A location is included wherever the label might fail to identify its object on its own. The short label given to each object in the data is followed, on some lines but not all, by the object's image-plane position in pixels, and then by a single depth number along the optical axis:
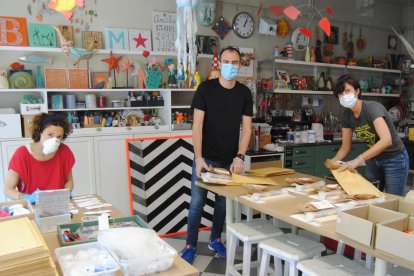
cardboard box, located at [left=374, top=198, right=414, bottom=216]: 1.62
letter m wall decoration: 3.88
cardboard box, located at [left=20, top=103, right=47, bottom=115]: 3.32
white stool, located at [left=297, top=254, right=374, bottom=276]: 1.61
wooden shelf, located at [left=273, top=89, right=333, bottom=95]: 4.61
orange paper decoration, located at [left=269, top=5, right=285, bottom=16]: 3.27
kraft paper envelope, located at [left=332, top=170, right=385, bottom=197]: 1.90
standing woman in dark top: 2.35
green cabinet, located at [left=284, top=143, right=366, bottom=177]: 4.38
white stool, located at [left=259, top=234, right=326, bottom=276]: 1.81
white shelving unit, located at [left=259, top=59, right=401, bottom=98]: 4.68
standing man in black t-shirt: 2.57
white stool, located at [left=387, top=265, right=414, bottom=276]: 1.63
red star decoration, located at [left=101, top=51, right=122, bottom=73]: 3.83
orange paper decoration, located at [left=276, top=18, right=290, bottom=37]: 4.89
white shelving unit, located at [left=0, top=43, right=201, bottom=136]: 3.43
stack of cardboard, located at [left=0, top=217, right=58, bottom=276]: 0.96
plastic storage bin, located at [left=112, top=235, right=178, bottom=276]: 1.08
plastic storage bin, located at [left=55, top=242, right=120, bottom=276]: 1.05
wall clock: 4.62
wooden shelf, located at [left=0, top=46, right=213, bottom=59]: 3.34
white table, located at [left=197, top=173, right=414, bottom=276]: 1.33
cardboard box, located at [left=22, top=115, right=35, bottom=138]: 3.34
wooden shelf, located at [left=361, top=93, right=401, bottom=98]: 5.37
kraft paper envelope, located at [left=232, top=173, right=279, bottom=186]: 2.20
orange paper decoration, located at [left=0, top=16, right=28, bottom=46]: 3.40
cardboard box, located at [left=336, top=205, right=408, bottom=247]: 1.33
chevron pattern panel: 3.51
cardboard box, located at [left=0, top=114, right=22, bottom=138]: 3.25
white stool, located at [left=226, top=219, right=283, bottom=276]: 2.07
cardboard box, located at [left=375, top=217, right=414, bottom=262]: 1.21
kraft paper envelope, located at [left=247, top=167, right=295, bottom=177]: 2.40
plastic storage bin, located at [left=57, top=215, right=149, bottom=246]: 1.39
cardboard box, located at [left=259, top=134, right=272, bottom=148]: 4.41
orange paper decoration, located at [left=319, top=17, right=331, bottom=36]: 3.09
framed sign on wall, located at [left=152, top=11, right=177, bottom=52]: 4.12
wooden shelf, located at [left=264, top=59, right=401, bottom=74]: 4.71
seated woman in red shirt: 2.04
